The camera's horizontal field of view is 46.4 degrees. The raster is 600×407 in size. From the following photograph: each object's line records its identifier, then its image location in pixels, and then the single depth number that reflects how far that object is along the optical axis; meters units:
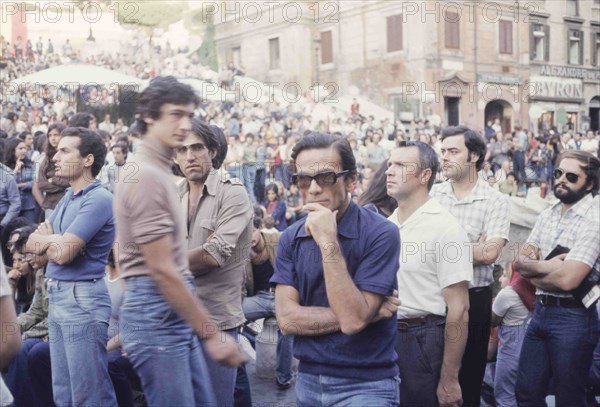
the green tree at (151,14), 37.03
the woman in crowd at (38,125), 14.75
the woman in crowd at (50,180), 6.59
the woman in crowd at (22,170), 7.83
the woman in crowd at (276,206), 11.32
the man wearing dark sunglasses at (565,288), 3.84
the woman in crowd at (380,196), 4.57
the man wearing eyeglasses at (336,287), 2.47
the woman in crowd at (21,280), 5.25
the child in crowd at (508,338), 4.67
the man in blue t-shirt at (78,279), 3.56
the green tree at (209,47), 39.75
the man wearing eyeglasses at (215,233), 3.35
